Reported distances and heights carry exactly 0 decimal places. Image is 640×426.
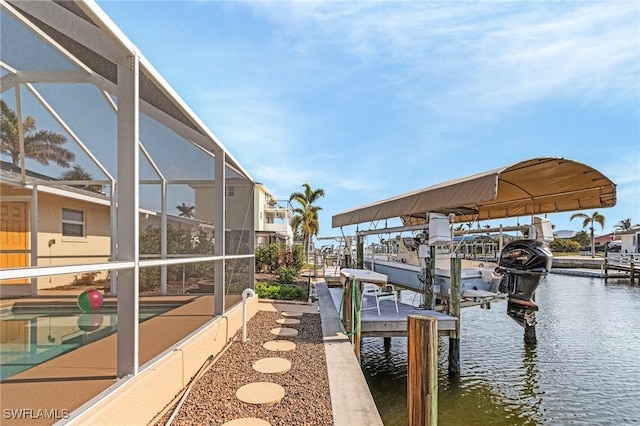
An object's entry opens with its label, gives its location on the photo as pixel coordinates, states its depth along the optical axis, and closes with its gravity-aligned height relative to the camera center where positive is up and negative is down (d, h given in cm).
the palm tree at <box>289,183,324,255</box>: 3416 +189
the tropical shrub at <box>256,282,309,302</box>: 1054 -174
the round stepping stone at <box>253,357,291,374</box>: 472 -175
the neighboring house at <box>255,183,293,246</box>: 2319 +157
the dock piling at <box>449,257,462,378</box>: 697 -121
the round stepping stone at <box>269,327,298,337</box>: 655 -180
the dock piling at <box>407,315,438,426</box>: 332 -128
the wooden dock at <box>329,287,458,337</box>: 662 -167
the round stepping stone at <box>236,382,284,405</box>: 384 -173
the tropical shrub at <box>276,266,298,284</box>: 1322 -160
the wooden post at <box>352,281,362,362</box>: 602 -154
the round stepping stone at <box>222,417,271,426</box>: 337 -172
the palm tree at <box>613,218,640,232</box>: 6034 +64
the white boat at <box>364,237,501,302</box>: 829 -111
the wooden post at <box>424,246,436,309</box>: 810 -119
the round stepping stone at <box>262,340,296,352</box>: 566 -177
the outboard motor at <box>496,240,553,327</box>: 759 -92
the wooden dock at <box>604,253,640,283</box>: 2367 -260
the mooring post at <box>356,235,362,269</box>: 1286 -71
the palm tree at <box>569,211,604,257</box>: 5005 +115
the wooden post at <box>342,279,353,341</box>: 629 -137
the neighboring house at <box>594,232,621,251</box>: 5532 -177
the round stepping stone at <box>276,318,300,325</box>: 743 -182
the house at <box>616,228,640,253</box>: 3924 -146
